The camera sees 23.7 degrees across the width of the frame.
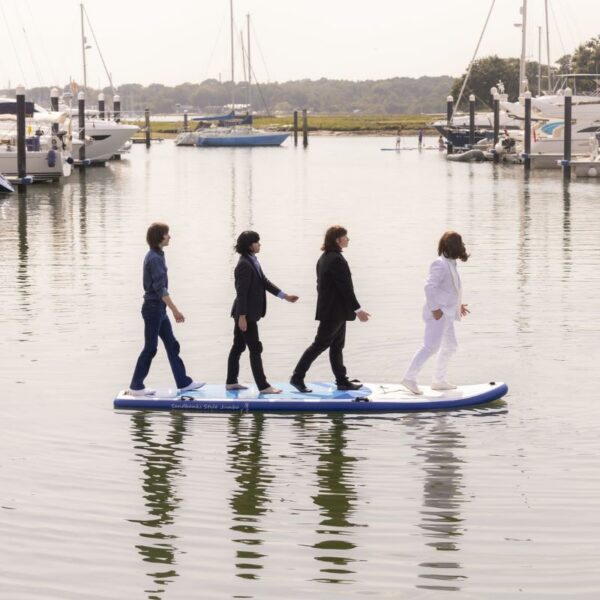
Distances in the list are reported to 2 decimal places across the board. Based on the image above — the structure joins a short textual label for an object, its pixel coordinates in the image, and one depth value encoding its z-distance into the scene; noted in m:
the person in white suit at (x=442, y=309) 13.09
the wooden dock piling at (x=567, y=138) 57.62
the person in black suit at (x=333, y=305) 13.08
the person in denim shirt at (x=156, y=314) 13.05
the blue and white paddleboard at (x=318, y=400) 13.26
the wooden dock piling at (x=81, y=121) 65.49
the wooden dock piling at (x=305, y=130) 110.94
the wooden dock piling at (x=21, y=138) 49.56
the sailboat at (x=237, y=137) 114.56
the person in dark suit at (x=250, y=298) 12.97
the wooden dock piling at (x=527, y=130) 63.59
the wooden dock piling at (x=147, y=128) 104.44
